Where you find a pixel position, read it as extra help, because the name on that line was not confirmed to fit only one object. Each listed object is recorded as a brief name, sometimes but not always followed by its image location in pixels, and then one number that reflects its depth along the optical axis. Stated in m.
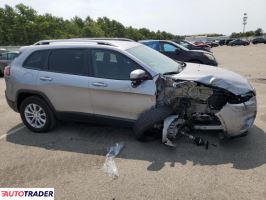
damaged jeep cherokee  4.44
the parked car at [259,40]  62.22
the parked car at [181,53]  11.52
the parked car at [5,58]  14.75
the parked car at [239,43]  59.16
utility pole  98.18
